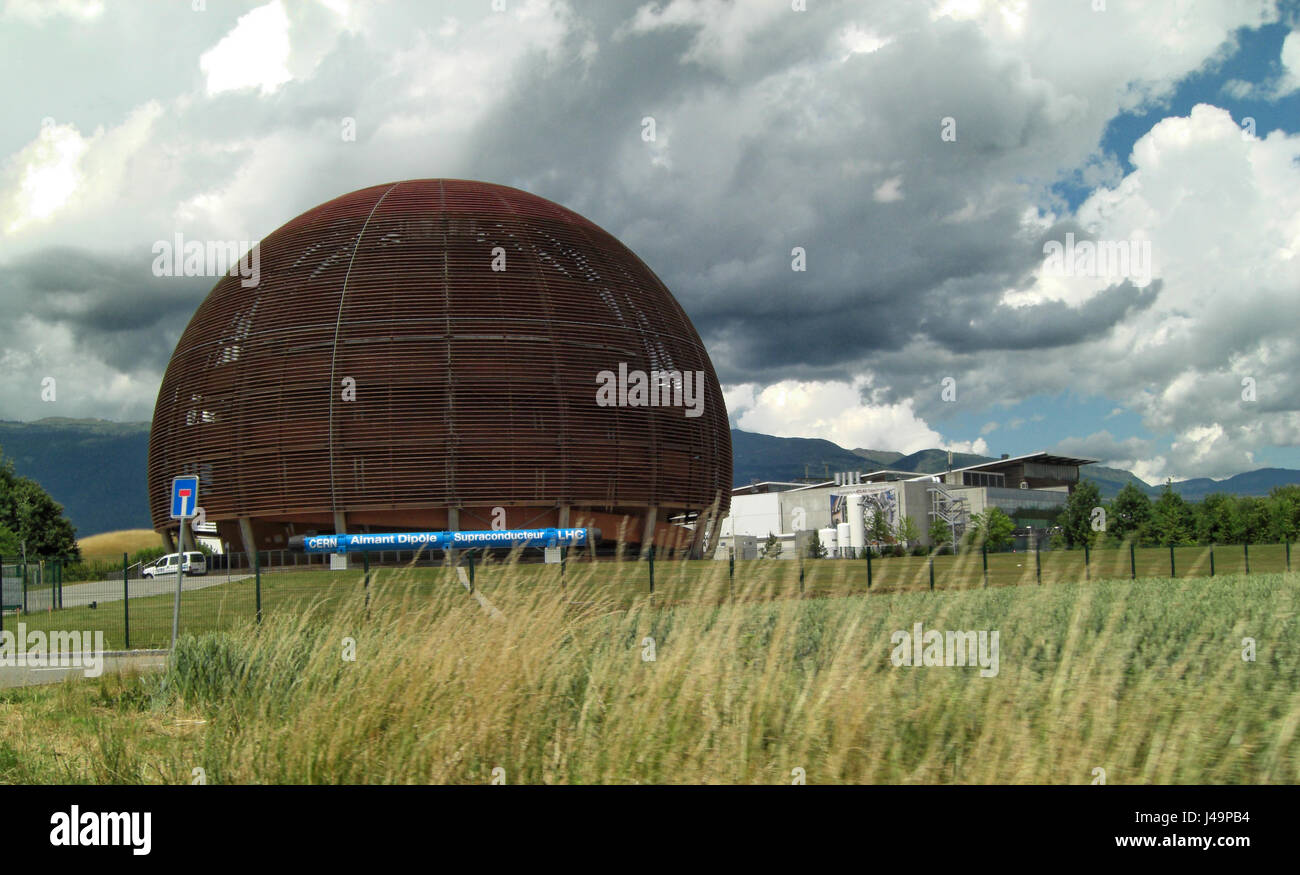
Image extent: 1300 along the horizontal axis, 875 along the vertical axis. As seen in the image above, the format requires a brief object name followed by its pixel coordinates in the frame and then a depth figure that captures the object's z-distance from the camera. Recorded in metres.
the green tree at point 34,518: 70.00
